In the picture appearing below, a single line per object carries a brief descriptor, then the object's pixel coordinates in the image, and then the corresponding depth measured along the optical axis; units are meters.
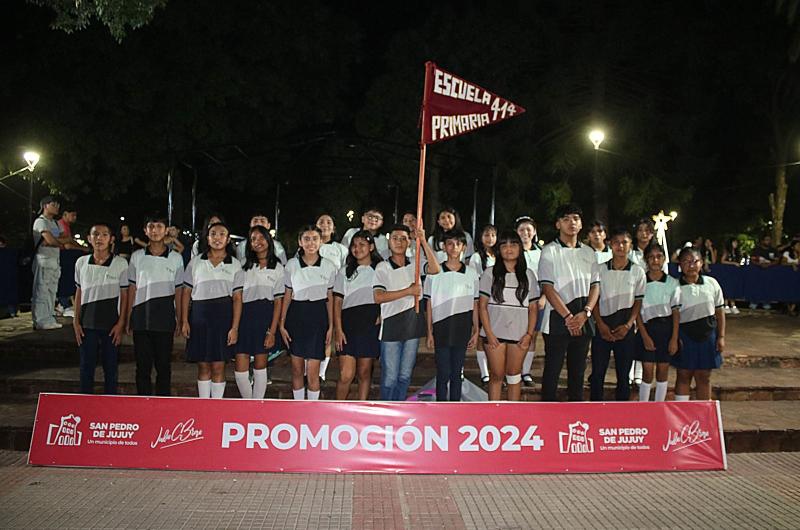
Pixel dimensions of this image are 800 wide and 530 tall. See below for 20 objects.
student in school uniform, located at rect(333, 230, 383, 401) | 6.05
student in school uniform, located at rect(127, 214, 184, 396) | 6.01
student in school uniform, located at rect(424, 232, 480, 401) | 5.93
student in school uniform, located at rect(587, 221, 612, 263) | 6.95
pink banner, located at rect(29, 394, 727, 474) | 4.93
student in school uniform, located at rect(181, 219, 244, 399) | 5.98
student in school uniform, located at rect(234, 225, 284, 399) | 6.18
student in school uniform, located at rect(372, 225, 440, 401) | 5.91
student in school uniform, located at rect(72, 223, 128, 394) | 6.13
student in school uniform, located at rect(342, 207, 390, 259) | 7.88
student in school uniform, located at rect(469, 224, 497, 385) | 7.31
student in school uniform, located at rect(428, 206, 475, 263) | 7.11
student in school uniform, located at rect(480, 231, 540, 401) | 5.96
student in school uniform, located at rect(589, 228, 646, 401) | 6.31
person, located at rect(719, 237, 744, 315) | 16.56
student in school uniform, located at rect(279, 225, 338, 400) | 6.07
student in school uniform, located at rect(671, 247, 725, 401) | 6.32
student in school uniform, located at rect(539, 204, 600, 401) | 6.01
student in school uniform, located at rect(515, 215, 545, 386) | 7.28
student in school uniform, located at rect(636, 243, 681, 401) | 6.49
